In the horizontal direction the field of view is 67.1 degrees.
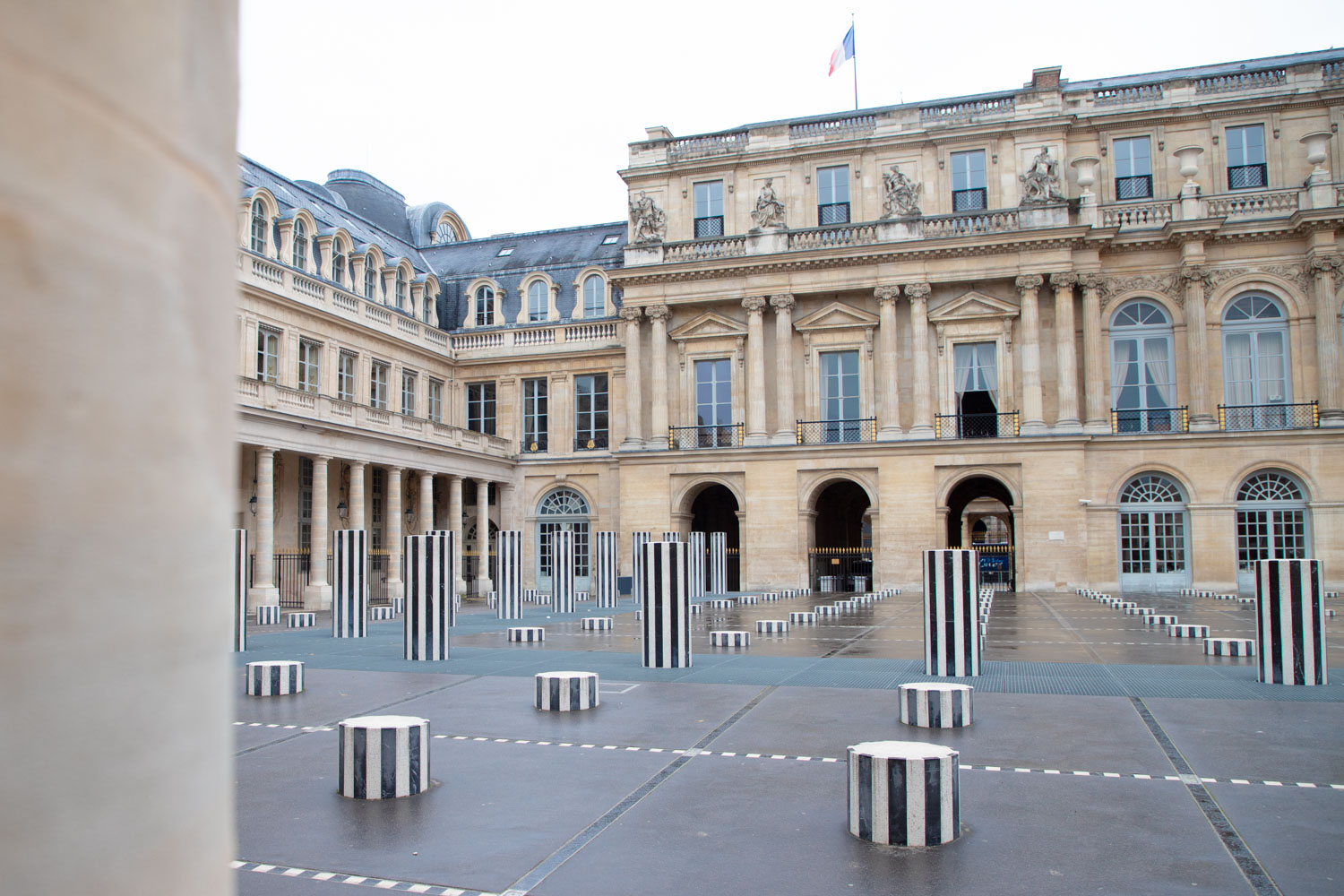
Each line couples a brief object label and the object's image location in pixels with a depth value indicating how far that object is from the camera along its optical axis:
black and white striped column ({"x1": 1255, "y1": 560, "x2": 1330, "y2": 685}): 11.76
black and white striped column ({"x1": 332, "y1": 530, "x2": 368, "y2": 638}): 20.16
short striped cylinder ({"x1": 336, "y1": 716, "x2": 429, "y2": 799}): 6.98
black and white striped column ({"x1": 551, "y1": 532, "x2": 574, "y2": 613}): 28.28
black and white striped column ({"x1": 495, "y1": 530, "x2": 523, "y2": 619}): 25.56
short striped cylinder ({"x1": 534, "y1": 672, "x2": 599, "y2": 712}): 10.49
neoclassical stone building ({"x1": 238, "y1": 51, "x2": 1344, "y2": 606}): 36.28
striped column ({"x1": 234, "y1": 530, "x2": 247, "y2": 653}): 16.59
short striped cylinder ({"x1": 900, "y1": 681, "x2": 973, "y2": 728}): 9.38
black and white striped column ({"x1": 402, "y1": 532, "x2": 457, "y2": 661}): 15.25
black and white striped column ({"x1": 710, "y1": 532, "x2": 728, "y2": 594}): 36.75
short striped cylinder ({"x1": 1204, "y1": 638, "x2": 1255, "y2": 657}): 14.97
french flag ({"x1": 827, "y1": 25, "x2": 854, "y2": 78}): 42.66
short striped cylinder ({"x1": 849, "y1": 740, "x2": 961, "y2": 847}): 5.93
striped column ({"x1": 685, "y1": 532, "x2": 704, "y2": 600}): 32.28
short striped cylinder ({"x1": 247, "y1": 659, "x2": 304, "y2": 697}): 11.84
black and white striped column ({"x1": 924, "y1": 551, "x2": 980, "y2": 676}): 12.74
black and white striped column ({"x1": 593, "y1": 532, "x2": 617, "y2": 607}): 30.34
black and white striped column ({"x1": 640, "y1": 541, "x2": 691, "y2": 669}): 13.90
